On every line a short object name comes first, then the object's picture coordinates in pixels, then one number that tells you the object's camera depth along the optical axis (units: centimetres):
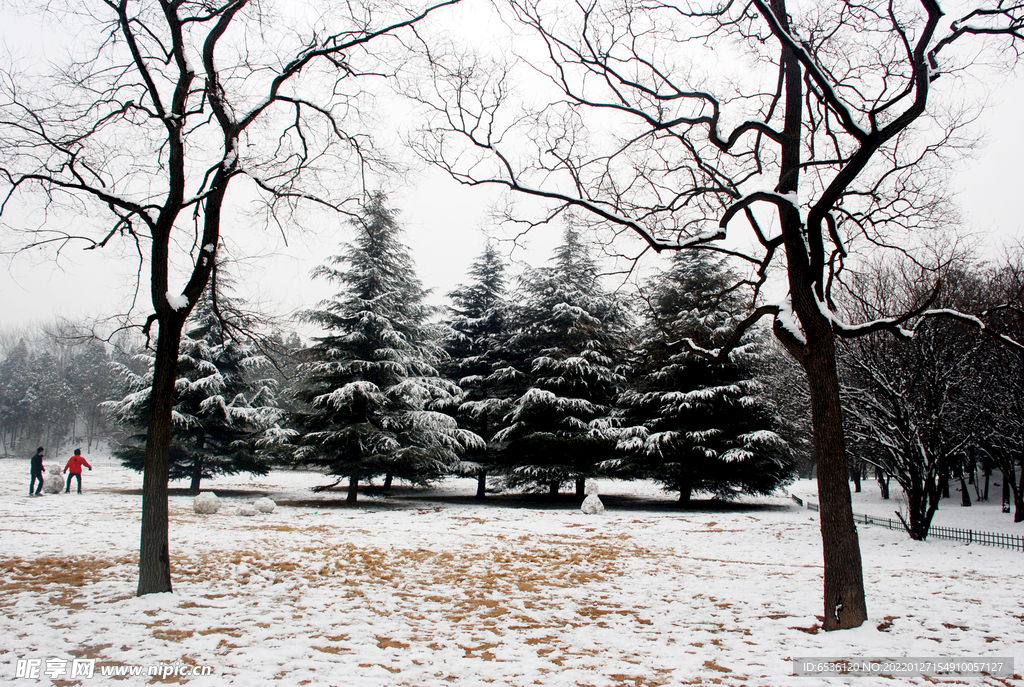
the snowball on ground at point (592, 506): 1784
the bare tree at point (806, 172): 557
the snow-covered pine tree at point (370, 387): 1856
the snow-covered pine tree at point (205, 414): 2045
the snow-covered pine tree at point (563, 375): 2084
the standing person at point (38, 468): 1706
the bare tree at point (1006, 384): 1479
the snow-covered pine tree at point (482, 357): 2220
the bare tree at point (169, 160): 648
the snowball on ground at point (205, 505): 1477
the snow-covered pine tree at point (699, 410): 1961
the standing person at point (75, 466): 1838
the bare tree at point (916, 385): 1291
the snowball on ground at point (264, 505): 1531
